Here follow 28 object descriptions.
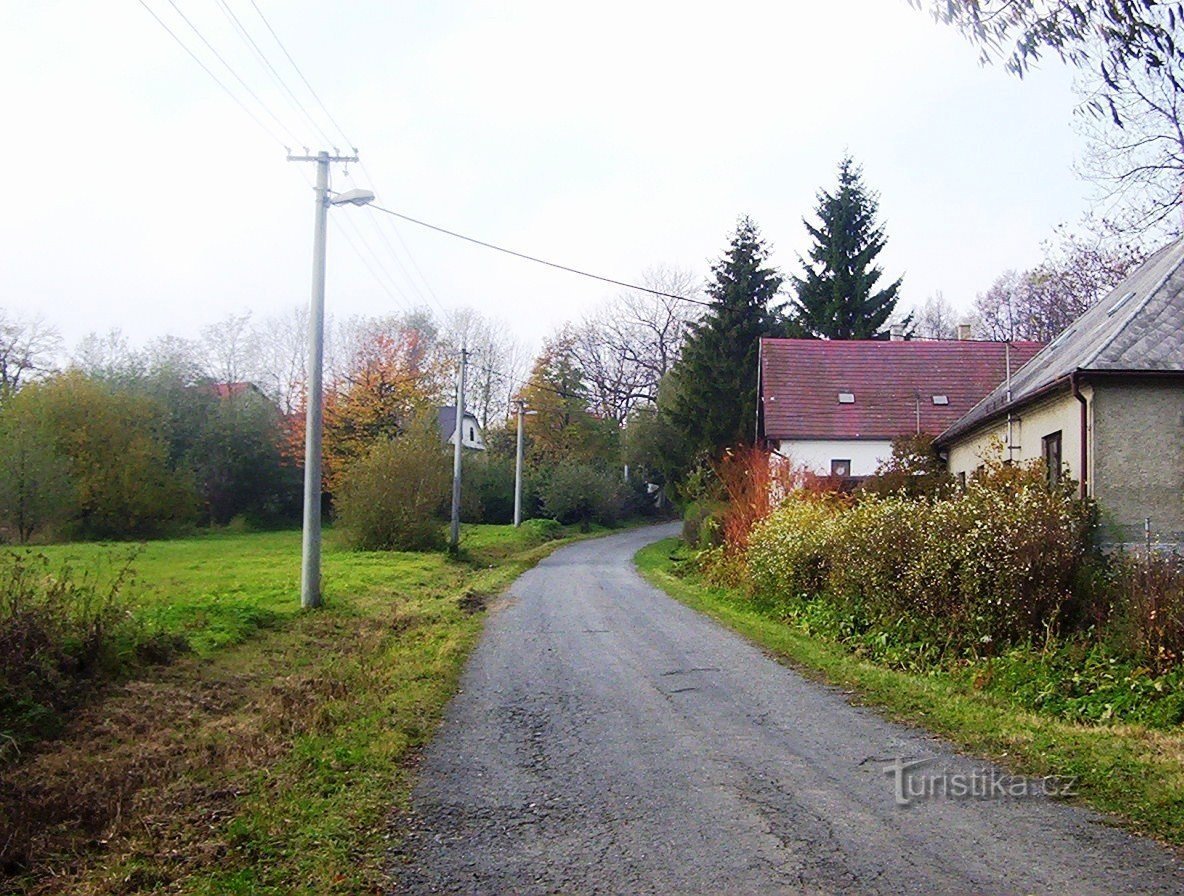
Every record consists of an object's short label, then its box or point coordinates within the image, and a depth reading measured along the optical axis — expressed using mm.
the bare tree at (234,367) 61156
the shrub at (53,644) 8359
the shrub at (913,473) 19891
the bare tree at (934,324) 60344
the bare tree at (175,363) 49062
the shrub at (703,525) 28547
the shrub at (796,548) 16344
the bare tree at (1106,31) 5402
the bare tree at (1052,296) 29778
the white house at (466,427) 64081
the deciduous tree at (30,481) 33250
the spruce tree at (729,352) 40469
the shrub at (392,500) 29797
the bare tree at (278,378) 60656
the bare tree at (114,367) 46156
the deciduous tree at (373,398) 48219
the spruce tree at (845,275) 45562
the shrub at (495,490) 53688
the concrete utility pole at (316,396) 17000
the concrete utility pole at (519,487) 47109
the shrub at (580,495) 51969
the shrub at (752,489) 23094
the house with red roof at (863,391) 32156
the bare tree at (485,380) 63434
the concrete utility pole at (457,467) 31484
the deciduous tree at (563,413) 60094
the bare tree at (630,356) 57469
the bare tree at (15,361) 44125
